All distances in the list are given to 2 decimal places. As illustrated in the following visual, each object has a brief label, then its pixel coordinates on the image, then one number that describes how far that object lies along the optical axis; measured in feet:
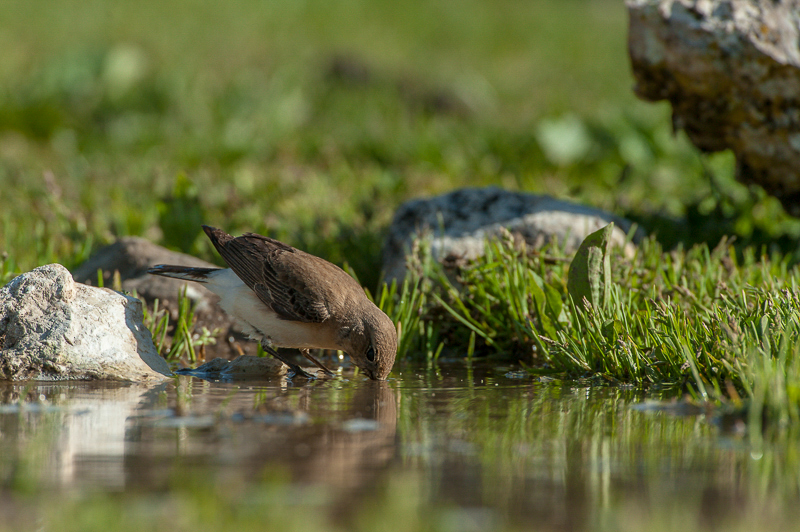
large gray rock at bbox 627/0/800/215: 35.22
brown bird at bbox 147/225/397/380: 29.45
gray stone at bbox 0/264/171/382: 26.71
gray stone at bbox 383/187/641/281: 37.37
